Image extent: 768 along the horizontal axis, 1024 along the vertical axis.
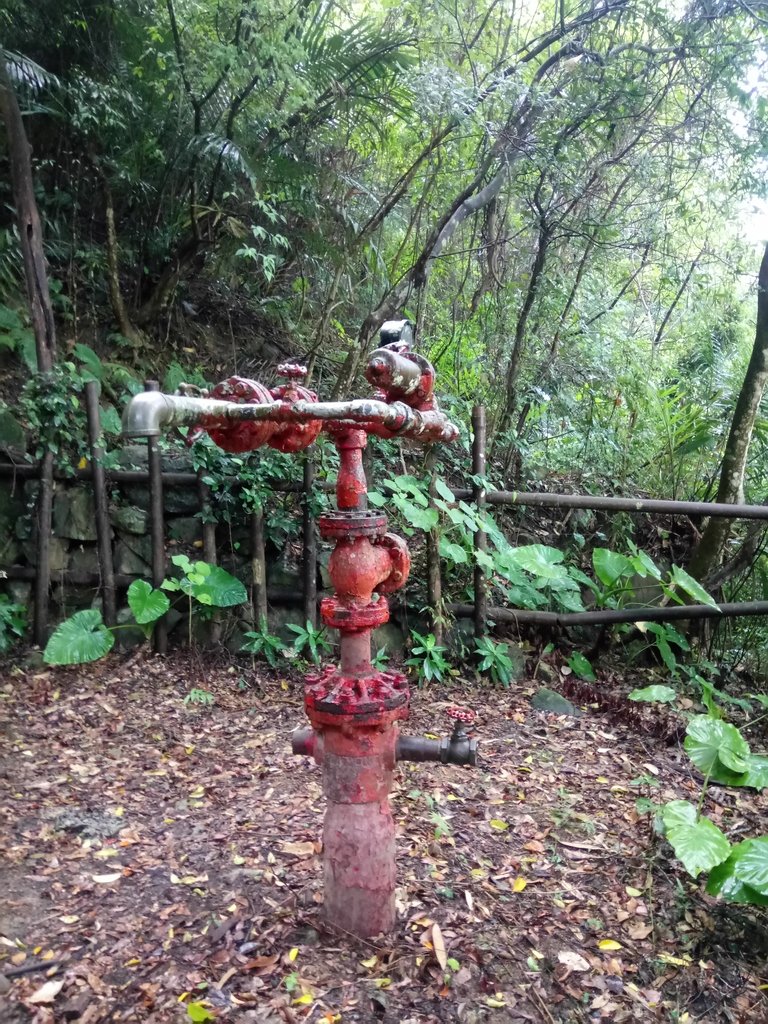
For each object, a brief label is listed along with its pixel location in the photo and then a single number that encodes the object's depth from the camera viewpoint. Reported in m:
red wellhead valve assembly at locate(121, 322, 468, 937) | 1.57
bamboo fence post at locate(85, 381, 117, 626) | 3.80
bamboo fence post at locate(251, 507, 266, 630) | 3.91
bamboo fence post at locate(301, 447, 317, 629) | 3.87
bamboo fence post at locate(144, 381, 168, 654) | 3.82
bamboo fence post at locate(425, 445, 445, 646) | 3.86
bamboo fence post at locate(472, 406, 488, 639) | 3.92
